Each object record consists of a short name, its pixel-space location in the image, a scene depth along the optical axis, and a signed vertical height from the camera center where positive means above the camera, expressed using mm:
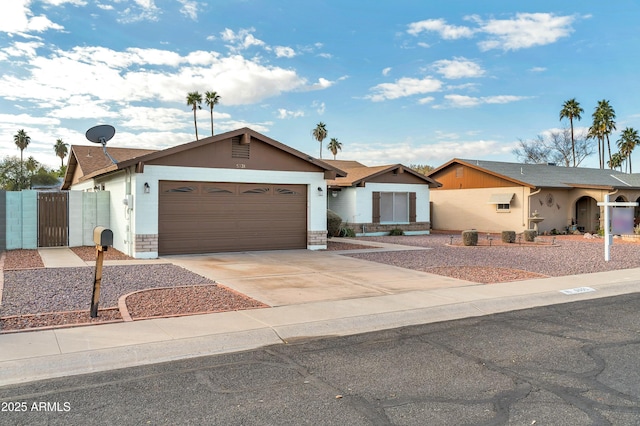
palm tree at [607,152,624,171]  57025 +6588
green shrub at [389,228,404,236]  25516 -750
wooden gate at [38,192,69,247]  17484 -22
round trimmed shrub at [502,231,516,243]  21548 -826
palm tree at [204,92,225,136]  53812 +12888
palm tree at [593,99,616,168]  51281 +10404
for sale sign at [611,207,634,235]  18344 -123
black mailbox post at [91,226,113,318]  6961 -458
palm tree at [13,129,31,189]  66625 +10647
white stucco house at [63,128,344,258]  14969 +672
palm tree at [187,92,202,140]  53250 +12718
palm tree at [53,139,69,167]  74500 +10490
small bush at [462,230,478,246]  19848 -833
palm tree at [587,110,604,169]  51719 +9001
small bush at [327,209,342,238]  23875 -309
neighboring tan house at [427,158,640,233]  27281 +1239
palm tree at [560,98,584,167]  50750 +10945
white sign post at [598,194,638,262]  15173 -389
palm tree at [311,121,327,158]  61031 +10641
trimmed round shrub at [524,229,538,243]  22266 -808
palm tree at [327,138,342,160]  61938 +8949
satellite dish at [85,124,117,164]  14363 +2481
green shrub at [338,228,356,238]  24531 -764
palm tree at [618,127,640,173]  54656 +8401
